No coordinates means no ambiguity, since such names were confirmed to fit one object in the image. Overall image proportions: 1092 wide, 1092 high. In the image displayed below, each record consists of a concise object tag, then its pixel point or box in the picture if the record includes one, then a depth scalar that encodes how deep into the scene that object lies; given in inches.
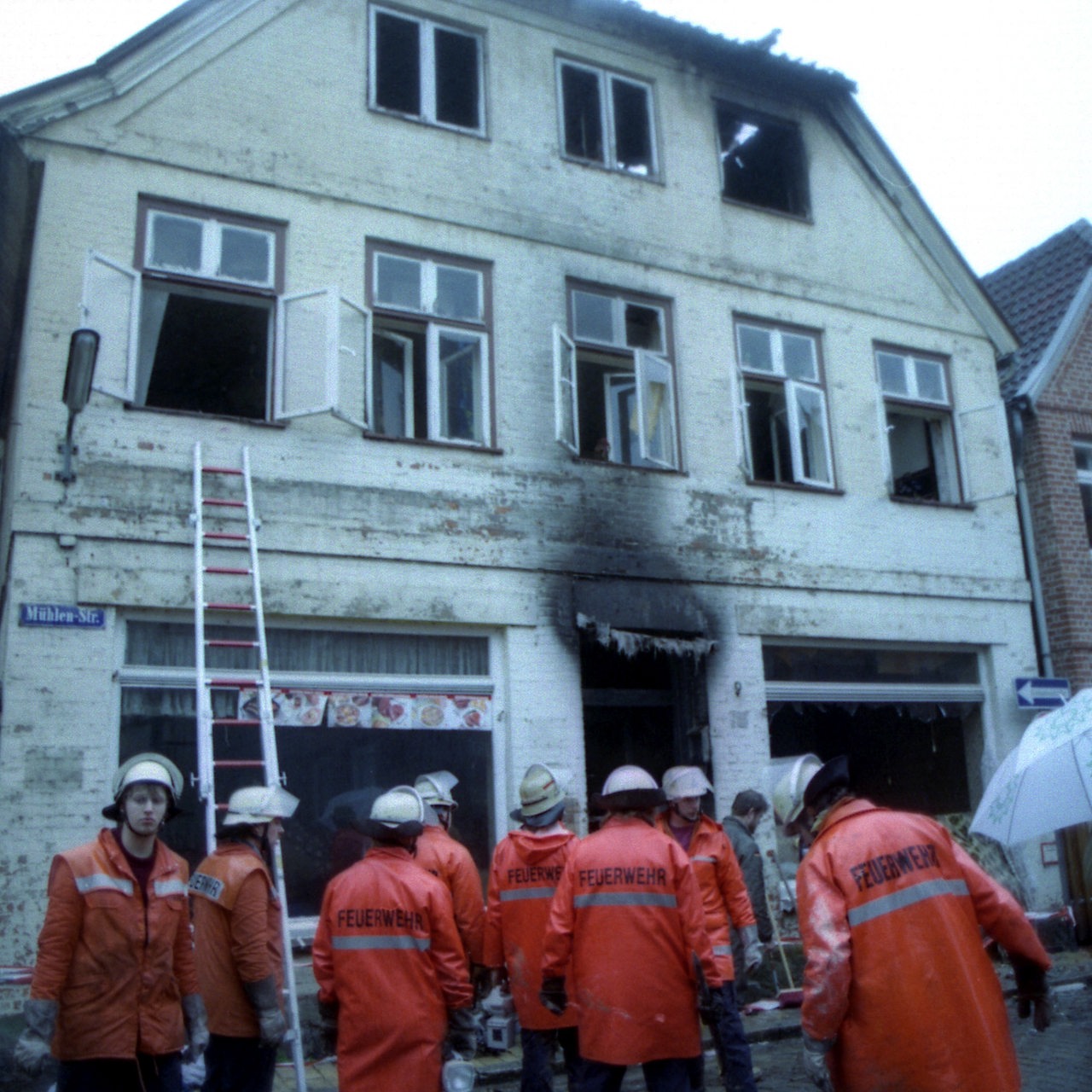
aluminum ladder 305.6
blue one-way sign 465.7
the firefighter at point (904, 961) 145.3
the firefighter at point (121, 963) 181.3
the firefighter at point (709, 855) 257.6
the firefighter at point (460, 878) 235.1
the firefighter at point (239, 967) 205.0
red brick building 486.3
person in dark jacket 313.9
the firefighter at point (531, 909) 226.5
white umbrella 189.6
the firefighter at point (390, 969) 189.2
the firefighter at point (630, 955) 192.5
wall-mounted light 299.4
